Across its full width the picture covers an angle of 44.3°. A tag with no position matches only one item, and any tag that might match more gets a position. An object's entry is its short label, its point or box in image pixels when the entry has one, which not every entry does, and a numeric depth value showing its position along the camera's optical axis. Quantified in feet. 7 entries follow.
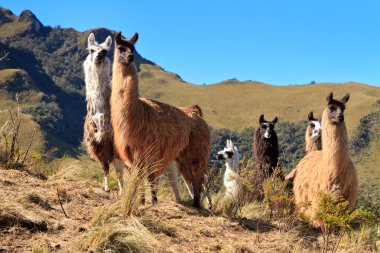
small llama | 34.98
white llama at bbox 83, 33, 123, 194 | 20.71
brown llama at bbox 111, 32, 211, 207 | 18.34
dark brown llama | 27.01
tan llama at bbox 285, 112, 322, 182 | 32.86
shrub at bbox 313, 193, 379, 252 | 15.48
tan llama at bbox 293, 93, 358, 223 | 19.69
